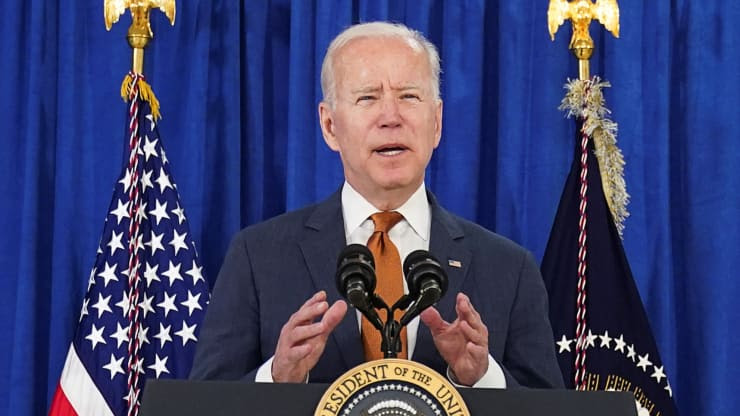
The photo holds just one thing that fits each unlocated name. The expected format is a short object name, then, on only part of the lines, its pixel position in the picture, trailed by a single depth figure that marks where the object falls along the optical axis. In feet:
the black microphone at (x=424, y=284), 16.83
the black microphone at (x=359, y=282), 16.76
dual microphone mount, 16.80
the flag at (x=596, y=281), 20.61
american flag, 20.37
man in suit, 18.11
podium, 16.58
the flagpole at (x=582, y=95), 20.59
